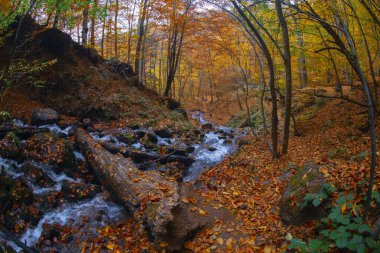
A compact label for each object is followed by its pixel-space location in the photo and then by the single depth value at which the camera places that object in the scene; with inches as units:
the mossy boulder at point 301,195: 168.9
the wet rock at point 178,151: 392.2
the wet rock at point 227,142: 533.5
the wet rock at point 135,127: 489.3
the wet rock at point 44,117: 410.0
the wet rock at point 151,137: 443.8
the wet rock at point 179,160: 371.6
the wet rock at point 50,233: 205.6
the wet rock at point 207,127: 697.3
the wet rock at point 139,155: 360.2
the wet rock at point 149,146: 409.7
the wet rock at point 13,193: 229.5
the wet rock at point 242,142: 481.0
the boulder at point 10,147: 287.9
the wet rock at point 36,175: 267.0
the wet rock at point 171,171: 312.3
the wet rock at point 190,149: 439.0
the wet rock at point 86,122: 457.4
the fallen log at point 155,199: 181.2
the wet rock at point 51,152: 297.9
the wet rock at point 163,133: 492.1
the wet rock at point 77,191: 260.4
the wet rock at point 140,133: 452.8
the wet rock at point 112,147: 360.2
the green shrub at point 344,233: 108.7
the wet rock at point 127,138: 423.8
